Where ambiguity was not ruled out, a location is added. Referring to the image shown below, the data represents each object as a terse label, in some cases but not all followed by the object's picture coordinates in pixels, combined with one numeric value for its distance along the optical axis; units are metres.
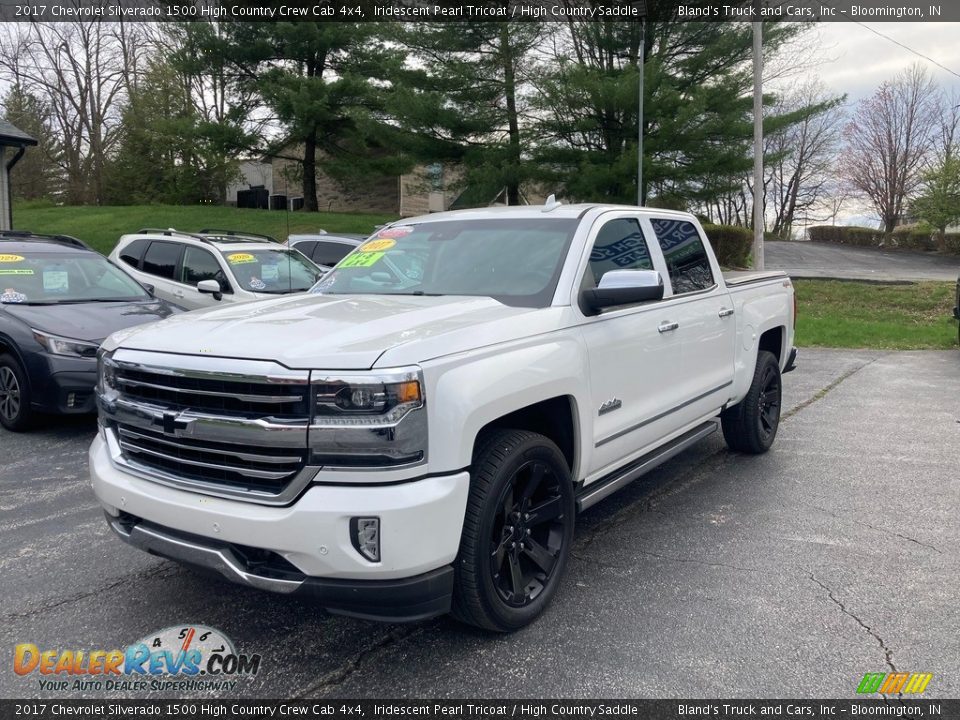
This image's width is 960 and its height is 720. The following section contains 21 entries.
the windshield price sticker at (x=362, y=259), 4.84
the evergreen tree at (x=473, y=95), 21.50
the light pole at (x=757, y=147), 16.83
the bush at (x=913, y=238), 38.44
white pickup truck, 2.88
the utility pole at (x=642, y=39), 18.14
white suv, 10.02
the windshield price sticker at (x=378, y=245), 4.93
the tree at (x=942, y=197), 33.66
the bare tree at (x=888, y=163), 49.16
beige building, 23.89
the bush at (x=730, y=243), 25.97
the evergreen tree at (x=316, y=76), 25.70
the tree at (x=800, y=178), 56.66
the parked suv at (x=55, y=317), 6.73
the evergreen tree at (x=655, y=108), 19.86
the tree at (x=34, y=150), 39.31
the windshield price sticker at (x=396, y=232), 5.00
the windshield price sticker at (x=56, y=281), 7.81
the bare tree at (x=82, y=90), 38.53
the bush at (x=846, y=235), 44.28
